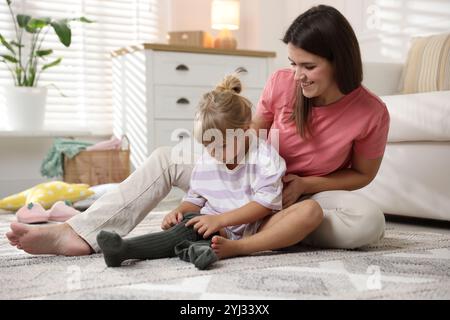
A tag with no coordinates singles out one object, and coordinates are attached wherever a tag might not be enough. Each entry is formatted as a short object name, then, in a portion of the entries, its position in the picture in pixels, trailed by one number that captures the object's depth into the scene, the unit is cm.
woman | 131
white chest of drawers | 290
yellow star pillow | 231
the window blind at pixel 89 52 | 327
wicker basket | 287
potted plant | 295
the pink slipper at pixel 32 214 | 200
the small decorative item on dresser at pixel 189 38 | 315
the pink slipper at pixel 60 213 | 203
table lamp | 333
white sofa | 187
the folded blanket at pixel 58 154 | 286
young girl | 126
